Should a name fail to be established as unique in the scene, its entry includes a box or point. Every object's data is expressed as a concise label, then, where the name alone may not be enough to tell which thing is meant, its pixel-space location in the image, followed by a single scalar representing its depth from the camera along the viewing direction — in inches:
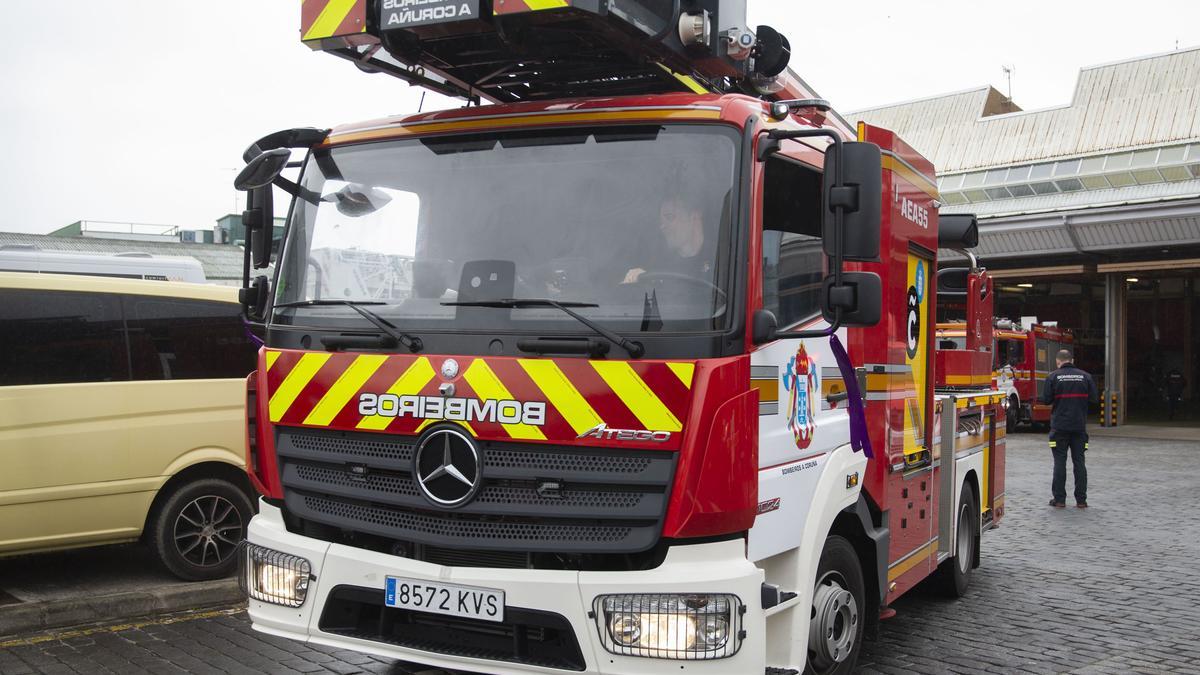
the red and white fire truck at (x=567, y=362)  150.3
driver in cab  157.1
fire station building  1041.5
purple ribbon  199.0
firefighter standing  502.6
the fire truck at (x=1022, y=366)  1047.6
